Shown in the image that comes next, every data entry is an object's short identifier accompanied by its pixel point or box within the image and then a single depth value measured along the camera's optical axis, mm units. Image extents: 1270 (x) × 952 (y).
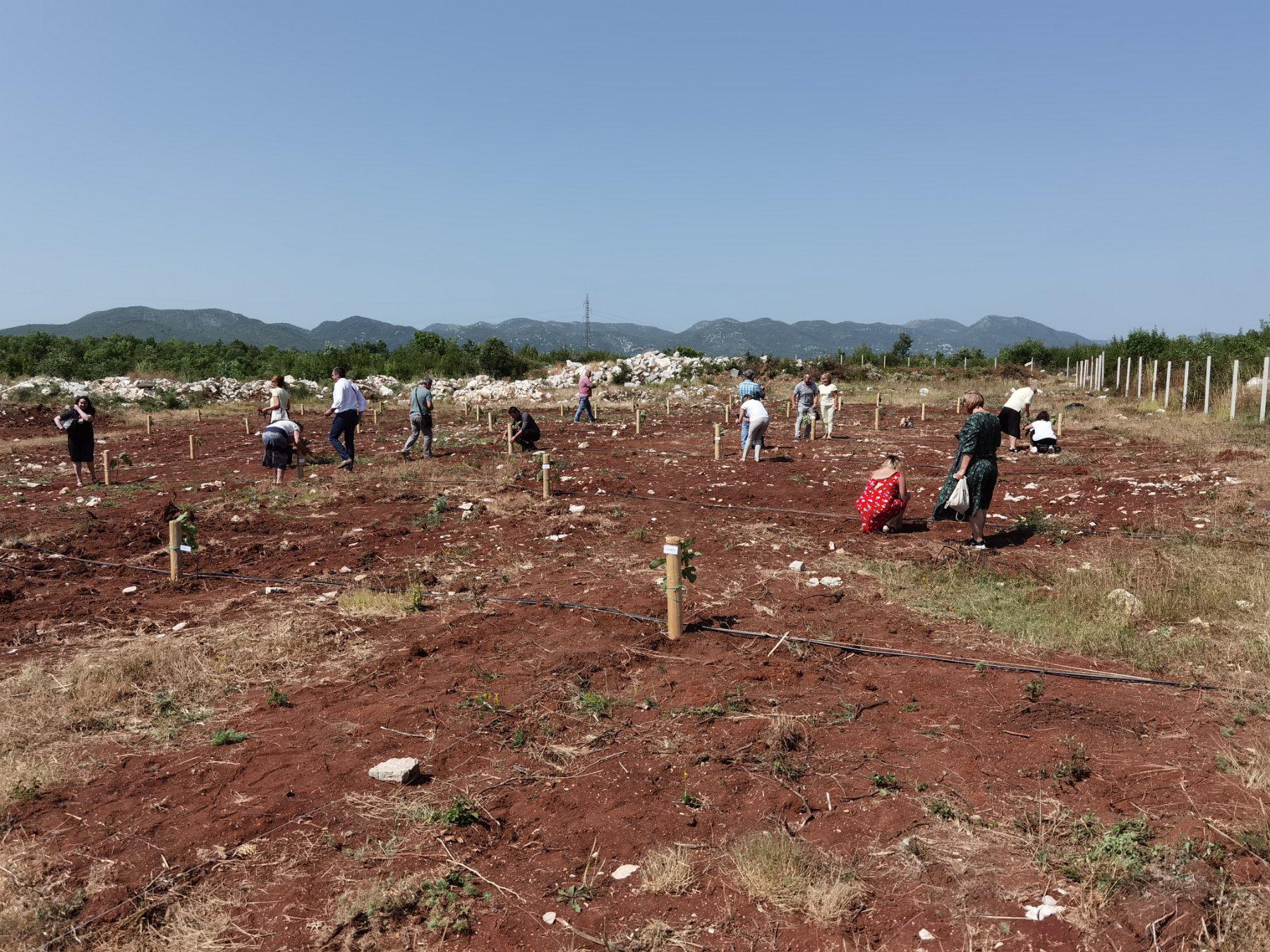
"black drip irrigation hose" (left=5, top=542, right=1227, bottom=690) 5031
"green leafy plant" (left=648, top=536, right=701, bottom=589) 5941
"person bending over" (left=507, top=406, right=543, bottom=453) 15531
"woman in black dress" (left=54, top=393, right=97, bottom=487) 12430
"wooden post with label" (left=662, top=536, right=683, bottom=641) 5797
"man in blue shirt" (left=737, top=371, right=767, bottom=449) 14172
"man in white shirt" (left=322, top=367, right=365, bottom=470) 12680
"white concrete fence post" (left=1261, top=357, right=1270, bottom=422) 16538
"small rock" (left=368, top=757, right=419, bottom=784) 4176
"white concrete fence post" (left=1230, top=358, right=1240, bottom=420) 17594
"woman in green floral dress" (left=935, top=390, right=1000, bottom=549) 7891
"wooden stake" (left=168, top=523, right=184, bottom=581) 7812
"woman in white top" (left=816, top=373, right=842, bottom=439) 17562
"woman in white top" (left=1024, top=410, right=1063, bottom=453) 15141
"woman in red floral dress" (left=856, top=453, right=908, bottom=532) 8938
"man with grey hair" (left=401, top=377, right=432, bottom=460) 14398
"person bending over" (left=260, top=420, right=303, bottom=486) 12156
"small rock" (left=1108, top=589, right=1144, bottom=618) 6172
